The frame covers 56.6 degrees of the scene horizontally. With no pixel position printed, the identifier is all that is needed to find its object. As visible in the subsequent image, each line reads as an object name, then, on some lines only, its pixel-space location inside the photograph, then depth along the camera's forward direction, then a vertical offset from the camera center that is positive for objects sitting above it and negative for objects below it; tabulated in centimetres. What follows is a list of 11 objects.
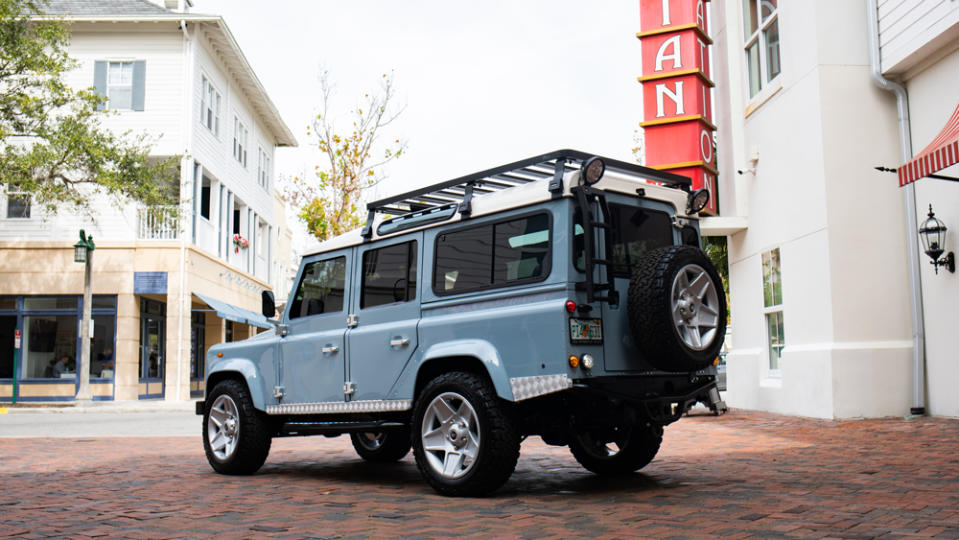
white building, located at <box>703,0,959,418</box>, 1115 +183
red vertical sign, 1536 +445
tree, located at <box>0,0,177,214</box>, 2141 +541
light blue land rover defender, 605 +21
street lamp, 2275 +91
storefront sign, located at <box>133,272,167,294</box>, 2548 +212
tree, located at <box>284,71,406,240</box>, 2636 +522
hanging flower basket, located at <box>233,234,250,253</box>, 3203 +409
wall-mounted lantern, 1070 +128
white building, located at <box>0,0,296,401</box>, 2525 +340
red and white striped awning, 855 +187
